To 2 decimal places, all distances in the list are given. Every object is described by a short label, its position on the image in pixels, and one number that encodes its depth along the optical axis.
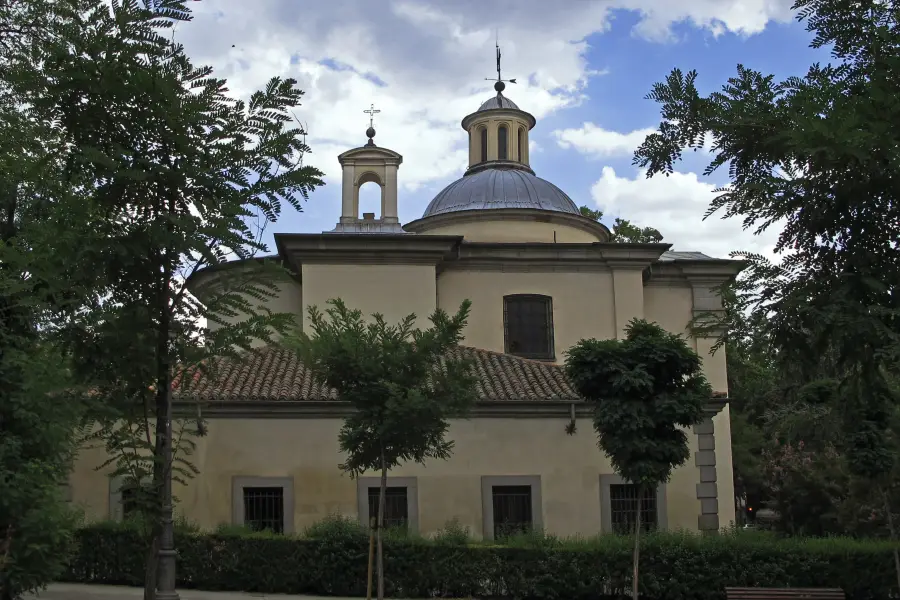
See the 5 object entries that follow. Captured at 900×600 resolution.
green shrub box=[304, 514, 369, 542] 15.58
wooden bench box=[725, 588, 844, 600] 14.34
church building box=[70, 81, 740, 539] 17.98
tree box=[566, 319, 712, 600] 13.39
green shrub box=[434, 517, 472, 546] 15.56
